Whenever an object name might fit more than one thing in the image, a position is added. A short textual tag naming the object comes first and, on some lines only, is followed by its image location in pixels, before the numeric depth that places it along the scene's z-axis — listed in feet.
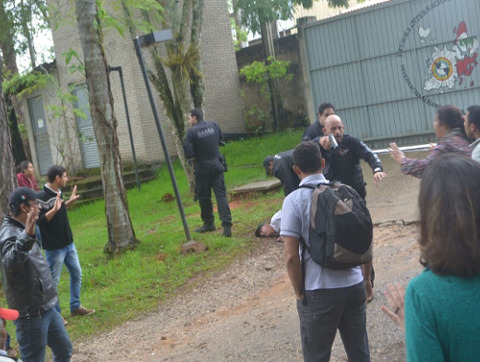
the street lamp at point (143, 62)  29.48
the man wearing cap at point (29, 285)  16.15
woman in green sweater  6.27
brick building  63.98
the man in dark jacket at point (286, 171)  24.02
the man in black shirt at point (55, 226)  23.49
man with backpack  12.68
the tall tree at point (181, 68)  44.96
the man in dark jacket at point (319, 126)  23.61
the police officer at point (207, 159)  32.24
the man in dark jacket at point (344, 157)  20.33
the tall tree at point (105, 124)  32.01
